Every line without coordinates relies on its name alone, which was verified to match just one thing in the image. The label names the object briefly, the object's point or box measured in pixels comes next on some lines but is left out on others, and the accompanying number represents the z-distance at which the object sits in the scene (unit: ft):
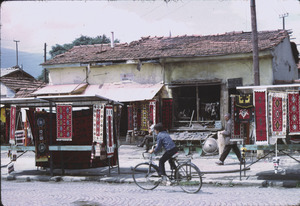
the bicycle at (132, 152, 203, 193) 27.57
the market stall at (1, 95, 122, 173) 36.14
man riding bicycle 28.45
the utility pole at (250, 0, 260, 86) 45.02
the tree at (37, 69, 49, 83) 168.02
